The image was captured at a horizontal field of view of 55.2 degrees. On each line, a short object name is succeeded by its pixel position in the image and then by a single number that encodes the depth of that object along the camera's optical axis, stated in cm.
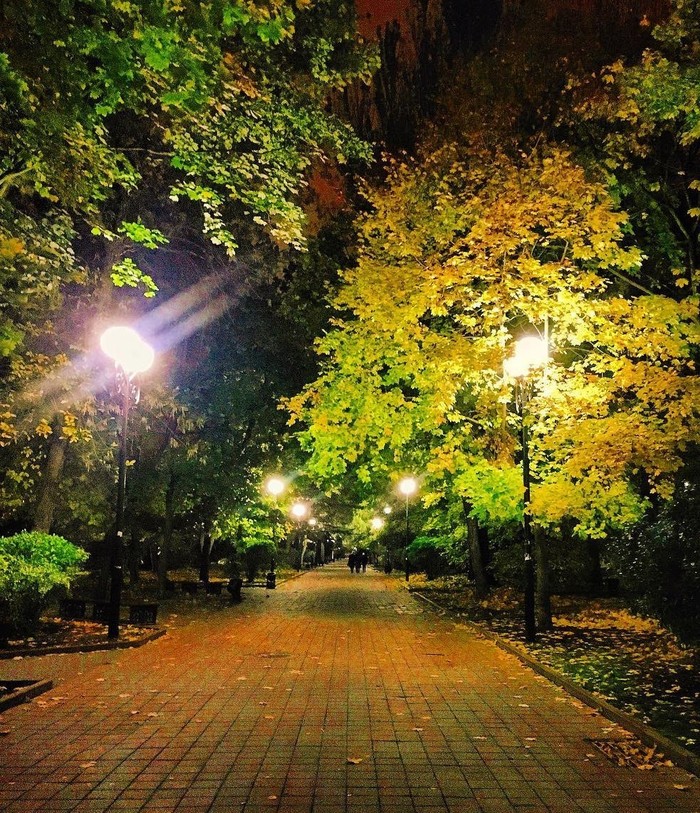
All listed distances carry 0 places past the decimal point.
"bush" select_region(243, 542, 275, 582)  3900
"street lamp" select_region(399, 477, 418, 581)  3547
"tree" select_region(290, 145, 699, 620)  1195
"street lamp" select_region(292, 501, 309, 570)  4178
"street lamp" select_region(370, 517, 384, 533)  6148
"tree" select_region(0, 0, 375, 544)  769
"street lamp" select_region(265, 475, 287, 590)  2988
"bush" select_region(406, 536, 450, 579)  4135
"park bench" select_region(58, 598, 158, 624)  1639
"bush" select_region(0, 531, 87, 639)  1252
